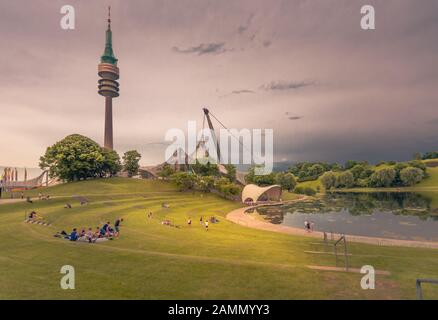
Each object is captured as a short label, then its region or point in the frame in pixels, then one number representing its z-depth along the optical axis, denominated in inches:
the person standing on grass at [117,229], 1001.0
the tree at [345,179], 6008.9
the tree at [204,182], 3092.0
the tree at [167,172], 3526.1
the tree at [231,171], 3827.8
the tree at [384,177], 5541.3
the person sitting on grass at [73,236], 852.0
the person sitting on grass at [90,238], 860.0
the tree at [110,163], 3612.2
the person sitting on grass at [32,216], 1206.4
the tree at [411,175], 5423.2
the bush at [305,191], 4542.1
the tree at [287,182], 4463.6
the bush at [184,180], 3058.6
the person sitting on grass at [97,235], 927.5
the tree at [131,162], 4050.2
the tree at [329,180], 6067.9
